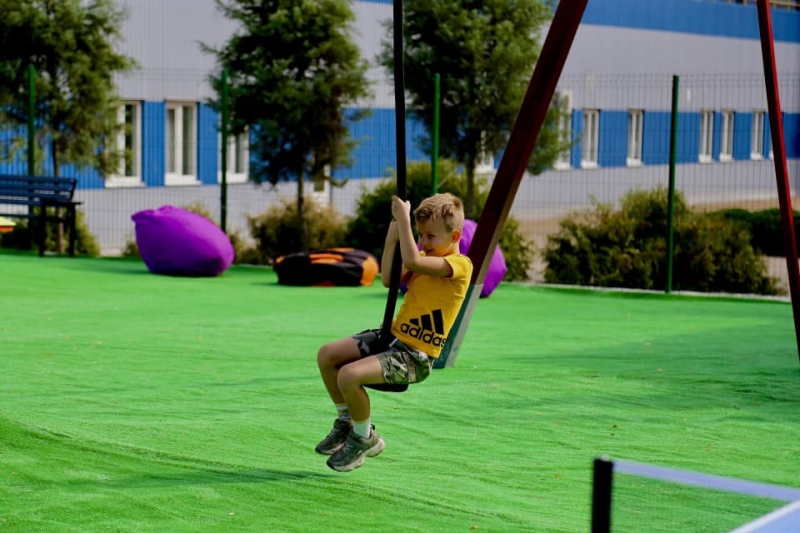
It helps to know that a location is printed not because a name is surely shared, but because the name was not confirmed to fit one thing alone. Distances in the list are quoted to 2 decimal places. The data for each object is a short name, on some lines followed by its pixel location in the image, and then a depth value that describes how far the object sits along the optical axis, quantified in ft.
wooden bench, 58.65
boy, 19.10
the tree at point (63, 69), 62.03
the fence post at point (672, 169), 52.34
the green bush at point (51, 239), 63.52
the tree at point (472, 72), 61.82
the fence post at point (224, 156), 60.51
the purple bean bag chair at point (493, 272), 47.44
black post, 9.00
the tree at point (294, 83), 62.34
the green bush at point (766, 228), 71.20
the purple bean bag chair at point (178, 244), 52.21
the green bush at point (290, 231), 63.21
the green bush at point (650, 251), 54.85
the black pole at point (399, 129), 18.43
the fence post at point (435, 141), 56.24
